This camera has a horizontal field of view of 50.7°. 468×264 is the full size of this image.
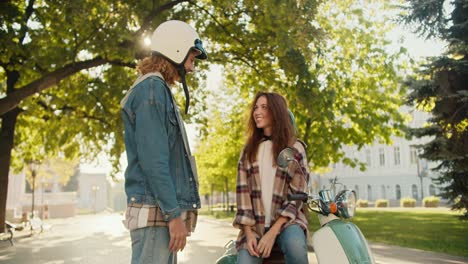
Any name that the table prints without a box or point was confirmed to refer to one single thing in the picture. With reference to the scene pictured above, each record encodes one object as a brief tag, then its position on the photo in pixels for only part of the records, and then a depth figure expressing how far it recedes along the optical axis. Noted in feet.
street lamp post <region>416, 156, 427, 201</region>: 195.02
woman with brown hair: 9.89
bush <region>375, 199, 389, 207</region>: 186.50
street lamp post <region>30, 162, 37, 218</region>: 91.46
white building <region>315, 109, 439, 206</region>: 215.31
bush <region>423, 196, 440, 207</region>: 157.38
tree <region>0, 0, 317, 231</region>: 38.32
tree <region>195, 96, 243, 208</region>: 91.69
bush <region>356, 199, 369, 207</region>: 195.78
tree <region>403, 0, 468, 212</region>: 46.68
